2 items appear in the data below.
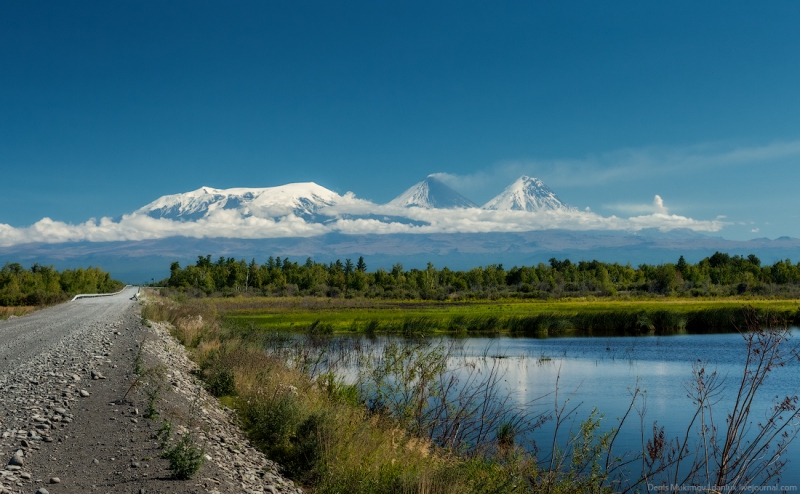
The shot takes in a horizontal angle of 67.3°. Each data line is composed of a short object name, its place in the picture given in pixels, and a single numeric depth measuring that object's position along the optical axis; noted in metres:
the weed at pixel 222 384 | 15.66
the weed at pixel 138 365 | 14.05
